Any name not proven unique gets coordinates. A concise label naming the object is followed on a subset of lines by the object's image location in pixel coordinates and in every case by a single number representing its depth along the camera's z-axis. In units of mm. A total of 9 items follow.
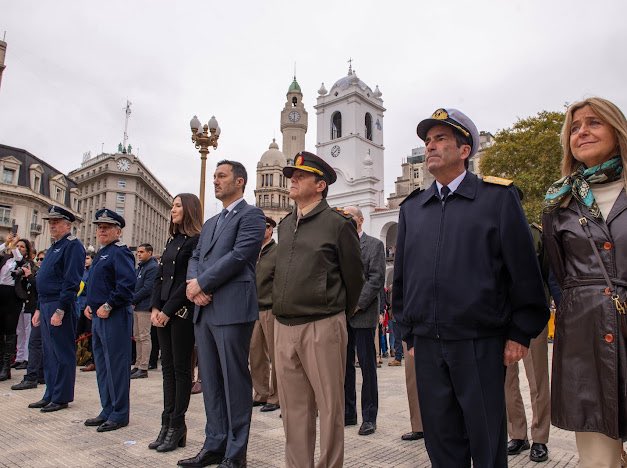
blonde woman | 2051
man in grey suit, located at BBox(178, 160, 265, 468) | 3748
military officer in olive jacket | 3221
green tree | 28594
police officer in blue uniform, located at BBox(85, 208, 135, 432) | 5016
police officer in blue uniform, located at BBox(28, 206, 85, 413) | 5684
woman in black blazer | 4180
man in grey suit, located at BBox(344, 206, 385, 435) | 4746
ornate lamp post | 12375
